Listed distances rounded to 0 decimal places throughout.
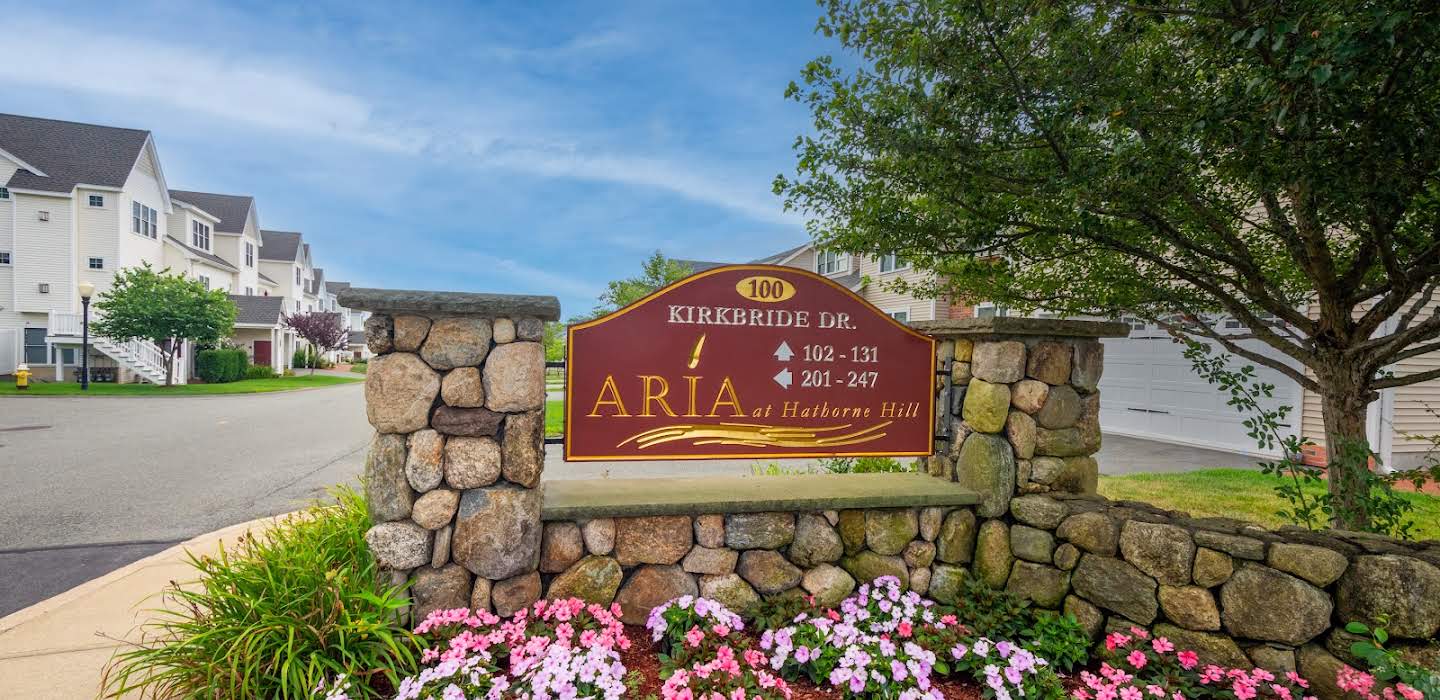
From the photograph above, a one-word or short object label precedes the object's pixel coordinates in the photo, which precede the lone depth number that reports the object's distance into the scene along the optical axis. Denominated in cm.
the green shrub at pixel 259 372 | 2661
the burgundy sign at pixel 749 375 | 308
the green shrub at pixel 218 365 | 2364
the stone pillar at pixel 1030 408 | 325
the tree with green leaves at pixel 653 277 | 2258
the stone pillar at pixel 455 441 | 268
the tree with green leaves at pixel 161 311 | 1986
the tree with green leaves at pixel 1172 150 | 232
